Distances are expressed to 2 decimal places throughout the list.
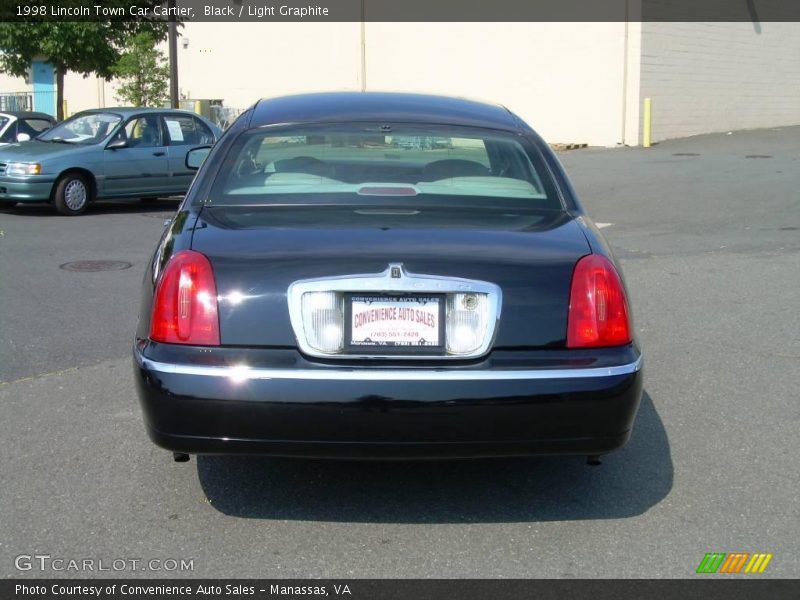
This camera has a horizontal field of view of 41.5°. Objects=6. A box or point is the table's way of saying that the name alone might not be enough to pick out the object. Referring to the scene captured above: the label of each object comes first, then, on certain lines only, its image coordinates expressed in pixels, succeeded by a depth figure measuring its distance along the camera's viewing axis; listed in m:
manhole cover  9.91
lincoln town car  3.62
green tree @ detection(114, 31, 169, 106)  27.55
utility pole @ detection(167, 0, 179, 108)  22.53
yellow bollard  27.08
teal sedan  14.26
